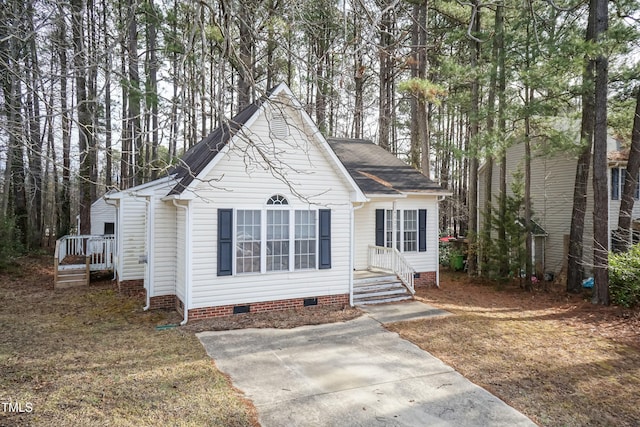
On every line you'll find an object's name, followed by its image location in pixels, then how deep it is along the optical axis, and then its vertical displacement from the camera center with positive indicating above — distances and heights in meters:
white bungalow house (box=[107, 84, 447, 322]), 8.31 -0.47
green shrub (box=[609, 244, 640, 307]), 9.53 -1.62
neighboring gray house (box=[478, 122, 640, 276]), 14.44 +0.53
